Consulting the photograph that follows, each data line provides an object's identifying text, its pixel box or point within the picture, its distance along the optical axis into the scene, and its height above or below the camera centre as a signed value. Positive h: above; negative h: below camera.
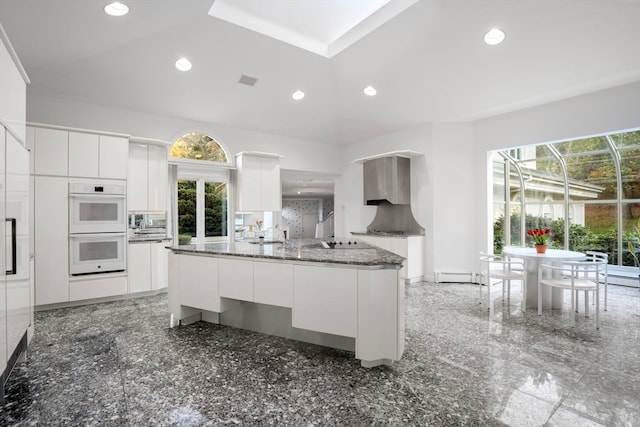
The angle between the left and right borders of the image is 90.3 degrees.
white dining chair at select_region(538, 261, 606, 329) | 3.36 -0.77
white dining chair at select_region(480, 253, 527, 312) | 3.92 -0.77
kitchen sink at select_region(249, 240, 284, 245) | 3.77 -0.33
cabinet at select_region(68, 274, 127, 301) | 4.14 -0.97
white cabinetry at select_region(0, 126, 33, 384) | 1.86 -0.22
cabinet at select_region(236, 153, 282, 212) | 5.88 +0.61
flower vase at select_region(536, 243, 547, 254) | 3.98 -0.44
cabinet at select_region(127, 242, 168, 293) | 4.56 -0.76
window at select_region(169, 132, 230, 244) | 5.57 +0.49
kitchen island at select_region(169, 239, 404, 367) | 2.38 -0.66
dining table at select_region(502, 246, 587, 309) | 3.80 -0.69
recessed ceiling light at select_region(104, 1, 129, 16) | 3.26 +2.15
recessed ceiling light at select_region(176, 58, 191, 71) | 4.30 +2.07
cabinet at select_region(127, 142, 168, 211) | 4.71 +0.56
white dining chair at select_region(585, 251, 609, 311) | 3.69 -0.60
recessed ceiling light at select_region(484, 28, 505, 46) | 3.68 +2.10
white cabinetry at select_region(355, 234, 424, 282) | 5.51 -0.63
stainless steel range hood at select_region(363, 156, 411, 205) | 5.86 +0.65
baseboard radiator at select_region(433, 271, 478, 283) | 5.57 -1.11
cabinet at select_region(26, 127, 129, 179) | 3.91 +0.81
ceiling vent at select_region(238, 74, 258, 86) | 4.87 +2.09
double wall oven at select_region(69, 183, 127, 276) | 4.14 -0.18
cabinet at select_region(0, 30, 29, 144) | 1.93 +0.85
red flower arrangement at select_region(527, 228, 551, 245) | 4.02 -0.28
